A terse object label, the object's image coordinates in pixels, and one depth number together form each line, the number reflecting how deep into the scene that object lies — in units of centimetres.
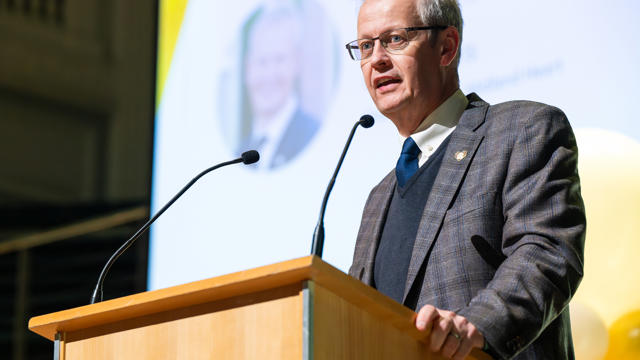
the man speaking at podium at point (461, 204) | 552
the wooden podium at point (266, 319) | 532
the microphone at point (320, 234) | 563
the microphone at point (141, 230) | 575
